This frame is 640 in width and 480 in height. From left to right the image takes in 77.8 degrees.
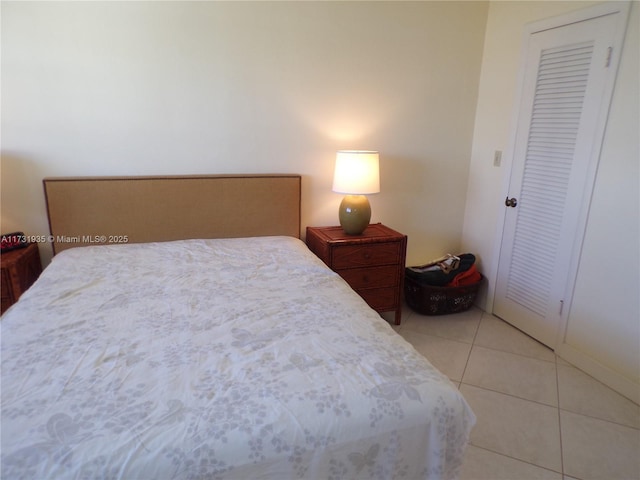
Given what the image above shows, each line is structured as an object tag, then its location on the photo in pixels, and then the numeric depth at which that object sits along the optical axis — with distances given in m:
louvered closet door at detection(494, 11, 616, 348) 2.21
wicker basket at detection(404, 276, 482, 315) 2.94
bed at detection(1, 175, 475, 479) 0.92
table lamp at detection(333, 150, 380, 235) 2.56
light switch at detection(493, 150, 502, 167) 2.87
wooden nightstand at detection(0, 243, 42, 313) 2.06
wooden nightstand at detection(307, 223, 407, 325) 2.59
